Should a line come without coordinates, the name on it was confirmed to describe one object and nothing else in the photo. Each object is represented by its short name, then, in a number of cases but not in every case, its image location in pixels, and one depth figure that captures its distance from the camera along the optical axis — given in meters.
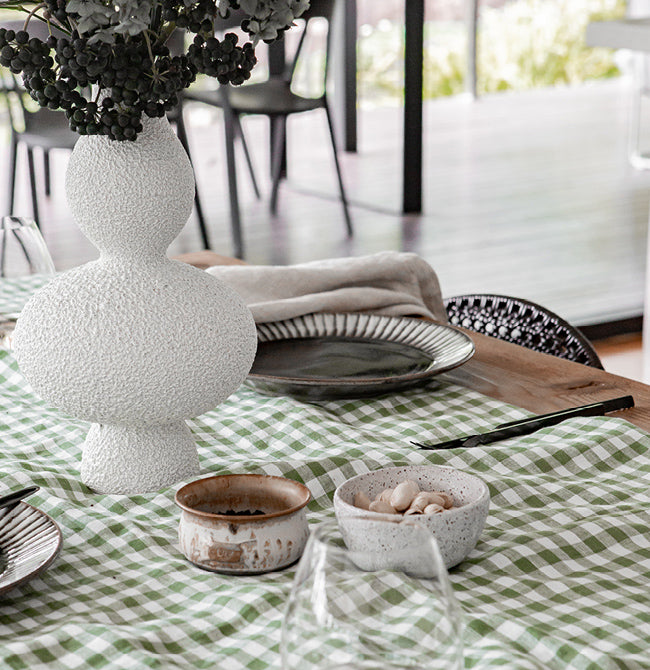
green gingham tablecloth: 1.44
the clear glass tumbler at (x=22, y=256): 1.95
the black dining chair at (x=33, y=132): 4.65
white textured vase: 1.61
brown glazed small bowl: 1.52
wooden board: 1.89
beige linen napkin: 2.10
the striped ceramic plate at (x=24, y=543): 1.50
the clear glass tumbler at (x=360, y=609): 1.29
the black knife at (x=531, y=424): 1.76
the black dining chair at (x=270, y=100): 5.14
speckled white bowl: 1.46
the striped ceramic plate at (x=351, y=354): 1.88
